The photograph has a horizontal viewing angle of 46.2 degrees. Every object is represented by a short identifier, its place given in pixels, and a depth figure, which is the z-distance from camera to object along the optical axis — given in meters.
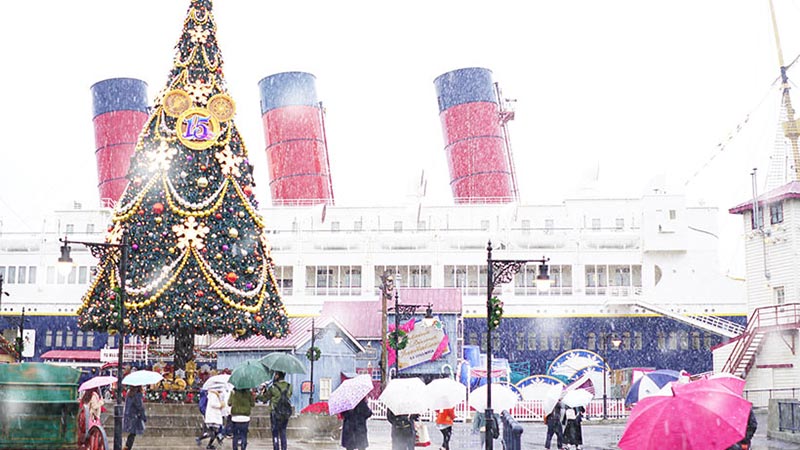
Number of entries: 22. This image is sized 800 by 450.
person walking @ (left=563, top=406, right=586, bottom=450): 19.31
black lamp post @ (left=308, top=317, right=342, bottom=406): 33.31
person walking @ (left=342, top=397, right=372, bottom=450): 14.41
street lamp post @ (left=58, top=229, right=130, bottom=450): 14.54
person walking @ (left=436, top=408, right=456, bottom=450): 19.08
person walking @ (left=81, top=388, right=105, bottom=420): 13.89
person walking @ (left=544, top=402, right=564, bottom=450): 19.73
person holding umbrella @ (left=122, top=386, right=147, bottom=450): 17.66
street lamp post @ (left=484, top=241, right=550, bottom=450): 15.71
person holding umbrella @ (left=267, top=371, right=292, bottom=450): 16.91
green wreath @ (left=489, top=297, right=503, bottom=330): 17.11
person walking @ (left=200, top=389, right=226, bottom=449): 18.73
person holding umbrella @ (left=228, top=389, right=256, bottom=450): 16.89
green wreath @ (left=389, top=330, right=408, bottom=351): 25.52
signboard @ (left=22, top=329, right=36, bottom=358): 46.00
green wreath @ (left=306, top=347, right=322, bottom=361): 32.47
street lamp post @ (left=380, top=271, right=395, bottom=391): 26.47
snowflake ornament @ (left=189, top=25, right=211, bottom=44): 23.16
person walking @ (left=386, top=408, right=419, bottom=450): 14.20
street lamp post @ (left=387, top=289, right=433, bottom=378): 24.78
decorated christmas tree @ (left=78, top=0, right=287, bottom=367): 21.72
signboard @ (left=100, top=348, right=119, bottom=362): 41.89
